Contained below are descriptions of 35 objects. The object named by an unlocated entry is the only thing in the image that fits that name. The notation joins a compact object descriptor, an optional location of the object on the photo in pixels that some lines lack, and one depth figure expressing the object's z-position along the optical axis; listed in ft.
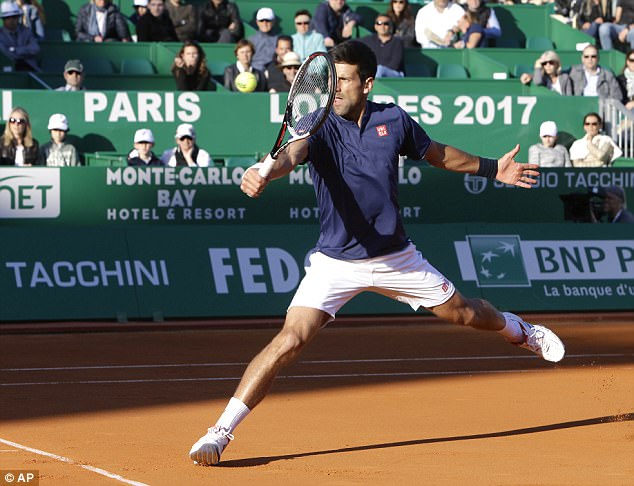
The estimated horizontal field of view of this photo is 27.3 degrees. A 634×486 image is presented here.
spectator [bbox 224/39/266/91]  59.52
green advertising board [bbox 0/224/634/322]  45.39
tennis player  22.40
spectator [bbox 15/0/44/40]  61.98
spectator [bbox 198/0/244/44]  65.31
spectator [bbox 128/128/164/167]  51.75
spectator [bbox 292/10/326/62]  63.10
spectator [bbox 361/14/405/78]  63.72
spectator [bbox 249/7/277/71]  62.95
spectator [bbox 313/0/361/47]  66.44
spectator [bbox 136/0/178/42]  64.13
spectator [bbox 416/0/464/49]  69.56
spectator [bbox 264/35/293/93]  60.49
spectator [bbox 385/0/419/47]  68.13
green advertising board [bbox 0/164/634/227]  48.98
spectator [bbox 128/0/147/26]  64.03
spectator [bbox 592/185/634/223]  51.93
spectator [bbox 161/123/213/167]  52.11
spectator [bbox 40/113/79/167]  51.39
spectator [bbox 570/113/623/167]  58.70
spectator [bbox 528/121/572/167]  57.57
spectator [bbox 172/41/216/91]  58.90
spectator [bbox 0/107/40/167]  50.57
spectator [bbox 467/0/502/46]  71.26
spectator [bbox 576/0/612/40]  76.84
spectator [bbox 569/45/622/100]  64.49
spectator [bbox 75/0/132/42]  63.52
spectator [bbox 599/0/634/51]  73.73
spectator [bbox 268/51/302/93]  58.08
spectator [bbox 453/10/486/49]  69.62
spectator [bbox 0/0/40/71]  59.21
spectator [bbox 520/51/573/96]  64.28
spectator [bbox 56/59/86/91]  56.65
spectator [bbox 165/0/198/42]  64.49
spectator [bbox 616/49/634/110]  65.26
